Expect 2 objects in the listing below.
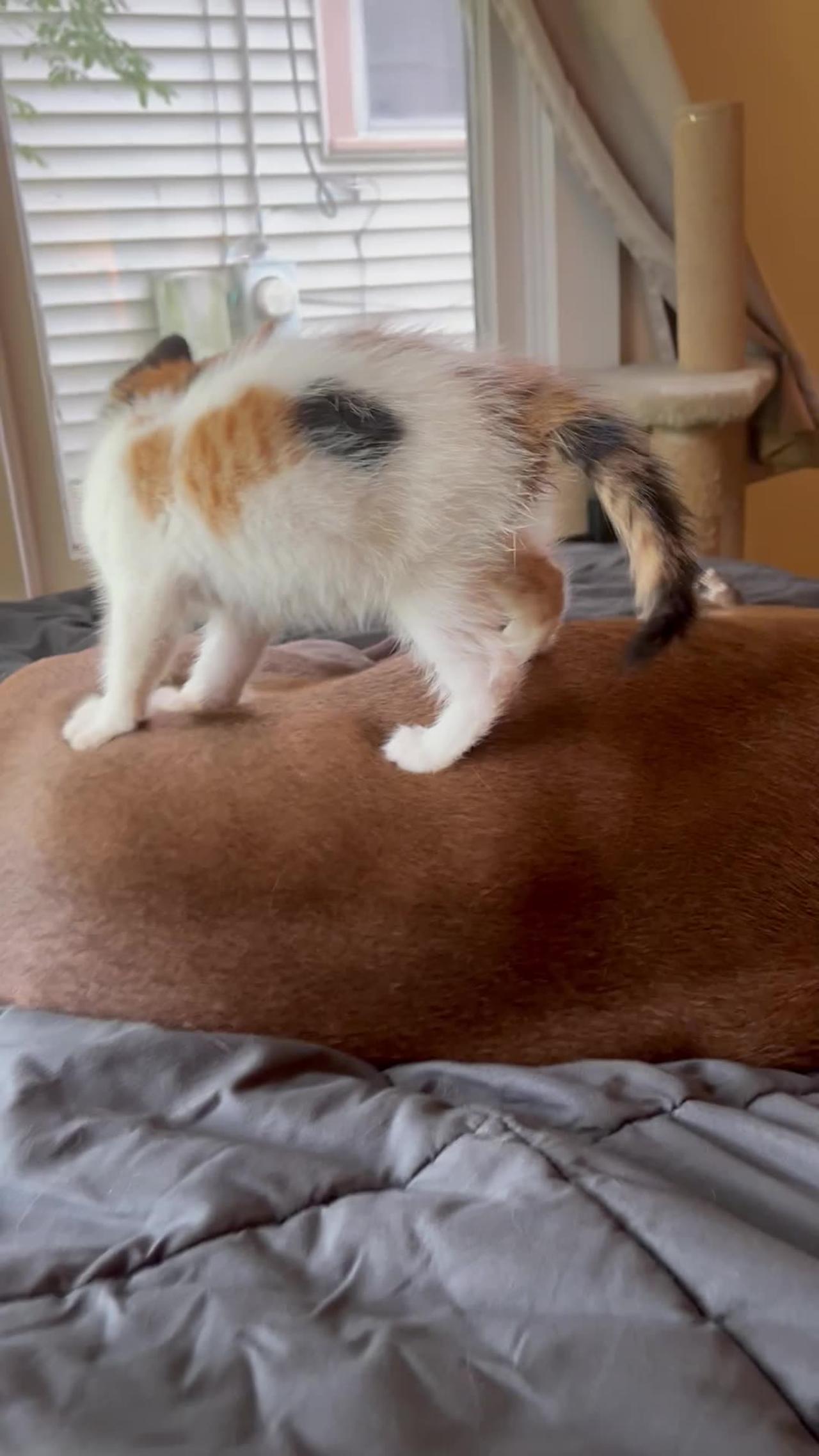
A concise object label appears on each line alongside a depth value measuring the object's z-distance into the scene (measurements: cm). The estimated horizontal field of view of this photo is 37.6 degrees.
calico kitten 77
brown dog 76
